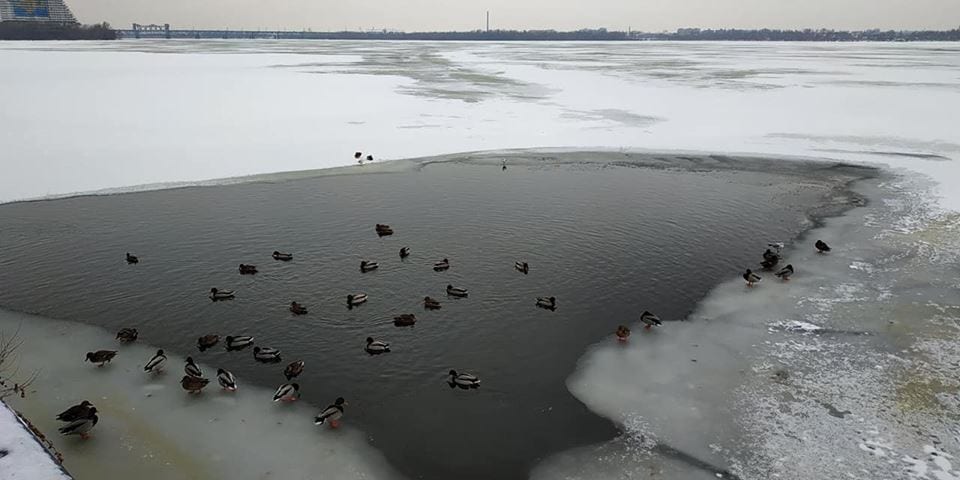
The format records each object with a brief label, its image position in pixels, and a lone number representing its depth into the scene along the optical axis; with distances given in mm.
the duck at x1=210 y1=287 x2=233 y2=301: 10414
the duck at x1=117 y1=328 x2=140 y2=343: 8961
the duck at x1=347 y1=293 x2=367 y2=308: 10188
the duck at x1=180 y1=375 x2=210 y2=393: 7848
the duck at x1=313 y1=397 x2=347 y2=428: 7289
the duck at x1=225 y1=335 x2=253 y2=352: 8961
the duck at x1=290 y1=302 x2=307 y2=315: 9875
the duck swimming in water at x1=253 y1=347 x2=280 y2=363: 8633
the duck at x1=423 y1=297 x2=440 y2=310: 10203
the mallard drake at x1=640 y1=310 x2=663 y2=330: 9617
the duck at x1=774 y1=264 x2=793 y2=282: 11430
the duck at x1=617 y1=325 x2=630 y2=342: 9258
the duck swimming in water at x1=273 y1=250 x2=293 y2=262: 12008
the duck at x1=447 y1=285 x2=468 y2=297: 10609
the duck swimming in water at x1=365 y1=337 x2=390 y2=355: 8820
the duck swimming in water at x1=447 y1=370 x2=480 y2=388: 8008
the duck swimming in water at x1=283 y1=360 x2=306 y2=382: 8195
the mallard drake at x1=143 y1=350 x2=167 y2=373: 8297
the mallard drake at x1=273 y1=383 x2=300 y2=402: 7742
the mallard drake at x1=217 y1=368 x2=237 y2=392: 7920
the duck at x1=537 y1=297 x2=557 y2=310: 10258
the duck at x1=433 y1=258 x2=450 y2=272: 11594
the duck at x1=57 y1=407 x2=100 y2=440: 6859
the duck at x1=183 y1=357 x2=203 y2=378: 8086
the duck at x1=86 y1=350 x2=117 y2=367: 8367
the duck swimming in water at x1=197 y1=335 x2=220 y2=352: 8922
